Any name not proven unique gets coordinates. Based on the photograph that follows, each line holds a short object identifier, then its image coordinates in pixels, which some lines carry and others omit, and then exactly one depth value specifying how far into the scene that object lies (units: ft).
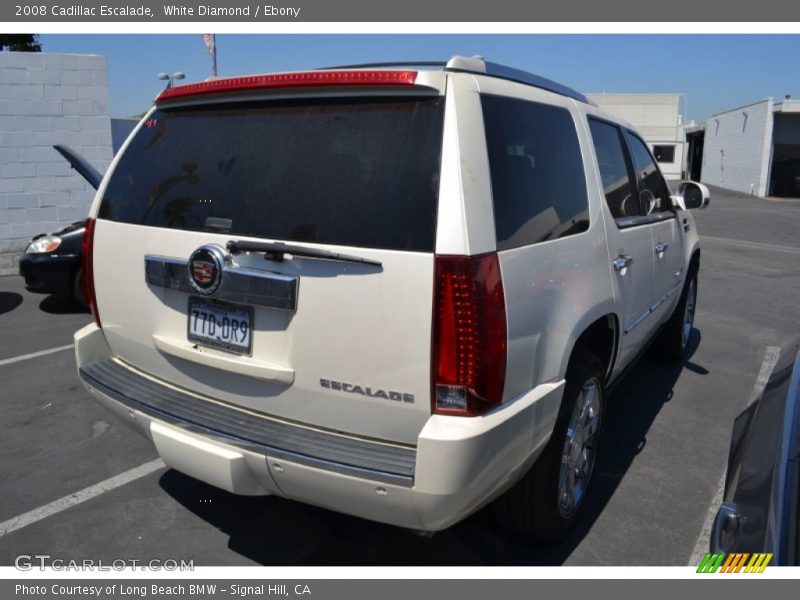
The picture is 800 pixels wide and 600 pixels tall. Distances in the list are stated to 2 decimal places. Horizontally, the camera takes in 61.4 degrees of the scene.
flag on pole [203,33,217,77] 46.85
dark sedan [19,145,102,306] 22.98
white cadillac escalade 7.38
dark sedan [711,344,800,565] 5.54
